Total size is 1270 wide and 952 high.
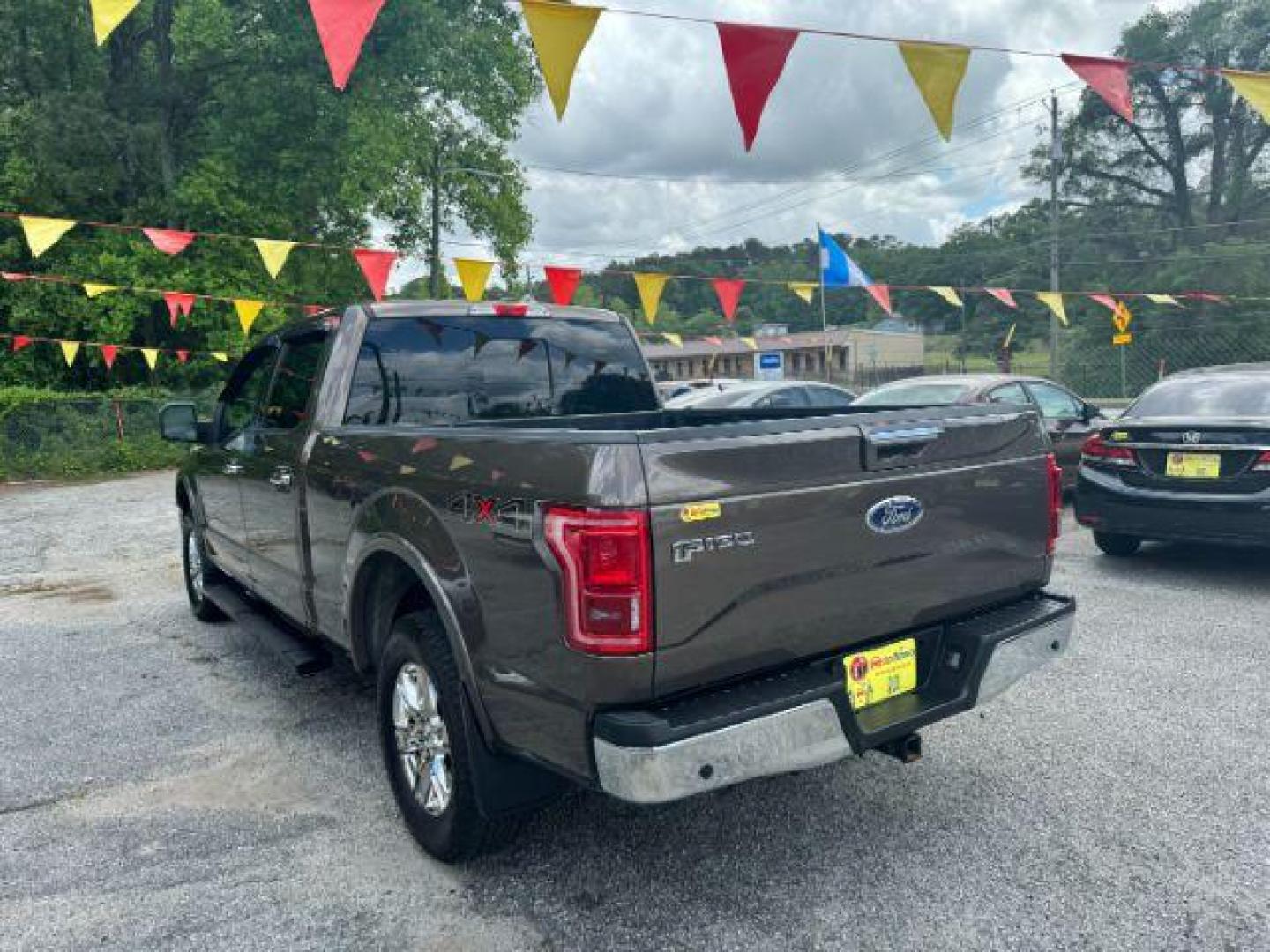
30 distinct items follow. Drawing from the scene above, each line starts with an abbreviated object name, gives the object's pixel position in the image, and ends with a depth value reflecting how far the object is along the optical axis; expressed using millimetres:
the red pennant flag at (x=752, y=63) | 6000
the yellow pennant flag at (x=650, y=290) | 12874
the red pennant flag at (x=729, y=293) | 14130
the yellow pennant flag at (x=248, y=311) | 14273
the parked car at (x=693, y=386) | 15097
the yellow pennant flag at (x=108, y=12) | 4891
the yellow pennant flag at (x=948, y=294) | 15314
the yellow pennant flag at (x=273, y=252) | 11258
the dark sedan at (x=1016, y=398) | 8602
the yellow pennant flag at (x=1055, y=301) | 15461
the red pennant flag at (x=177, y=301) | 14867
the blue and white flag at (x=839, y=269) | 17438
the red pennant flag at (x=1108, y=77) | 6309
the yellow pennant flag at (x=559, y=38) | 5551
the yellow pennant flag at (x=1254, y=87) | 6191
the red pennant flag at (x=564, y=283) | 12539
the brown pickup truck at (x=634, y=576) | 2168
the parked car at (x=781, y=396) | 12023
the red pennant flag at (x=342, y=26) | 5082
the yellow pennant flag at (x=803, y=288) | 15469
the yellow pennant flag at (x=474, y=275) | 11867
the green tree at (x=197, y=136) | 18922
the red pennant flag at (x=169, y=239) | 11928
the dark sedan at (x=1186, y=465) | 5809
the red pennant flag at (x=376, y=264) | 11133
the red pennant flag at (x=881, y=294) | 15398
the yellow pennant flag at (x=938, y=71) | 6133
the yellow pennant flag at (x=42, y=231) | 10891
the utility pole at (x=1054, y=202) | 28828
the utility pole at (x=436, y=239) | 24595
